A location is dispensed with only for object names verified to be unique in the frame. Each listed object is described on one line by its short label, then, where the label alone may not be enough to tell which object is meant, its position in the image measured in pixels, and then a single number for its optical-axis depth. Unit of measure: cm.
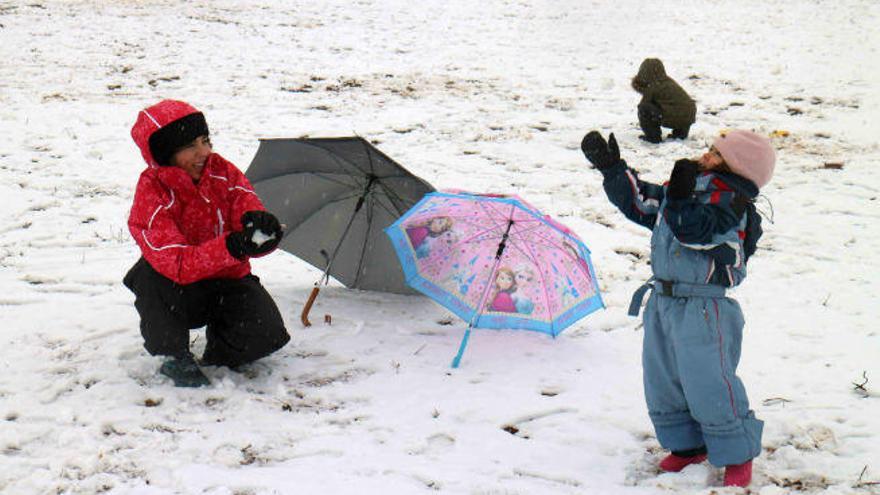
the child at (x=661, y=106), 928
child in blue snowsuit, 327
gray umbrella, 483
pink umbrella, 450
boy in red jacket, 398
